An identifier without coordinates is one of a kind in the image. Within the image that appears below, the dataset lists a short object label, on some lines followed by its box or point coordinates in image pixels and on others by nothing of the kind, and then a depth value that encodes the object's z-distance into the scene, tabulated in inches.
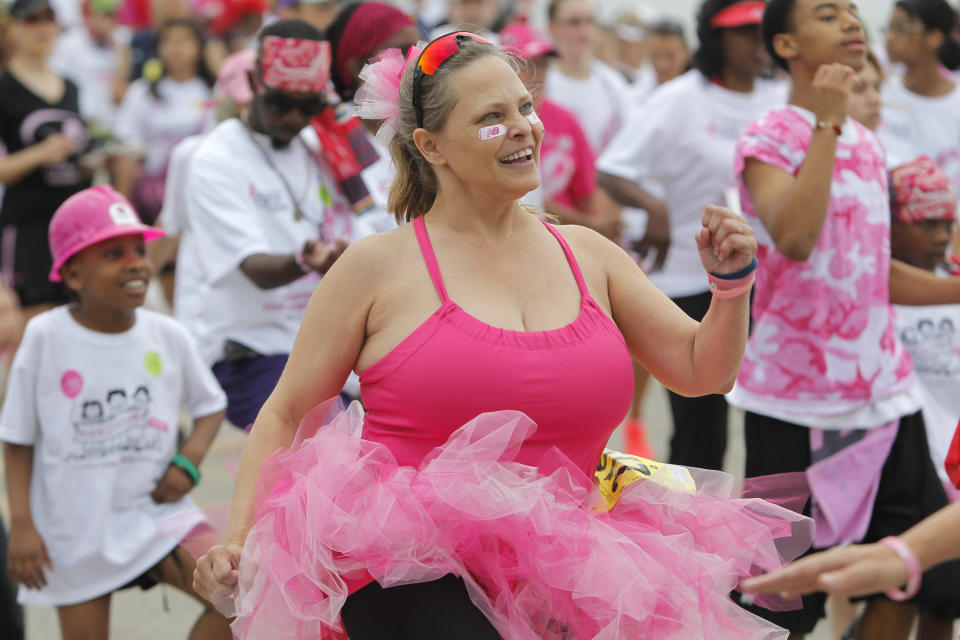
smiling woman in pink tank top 220.5
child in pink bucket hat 335.9
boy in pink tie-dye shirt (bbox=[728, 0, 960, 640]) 331.0
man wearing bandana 372.5
